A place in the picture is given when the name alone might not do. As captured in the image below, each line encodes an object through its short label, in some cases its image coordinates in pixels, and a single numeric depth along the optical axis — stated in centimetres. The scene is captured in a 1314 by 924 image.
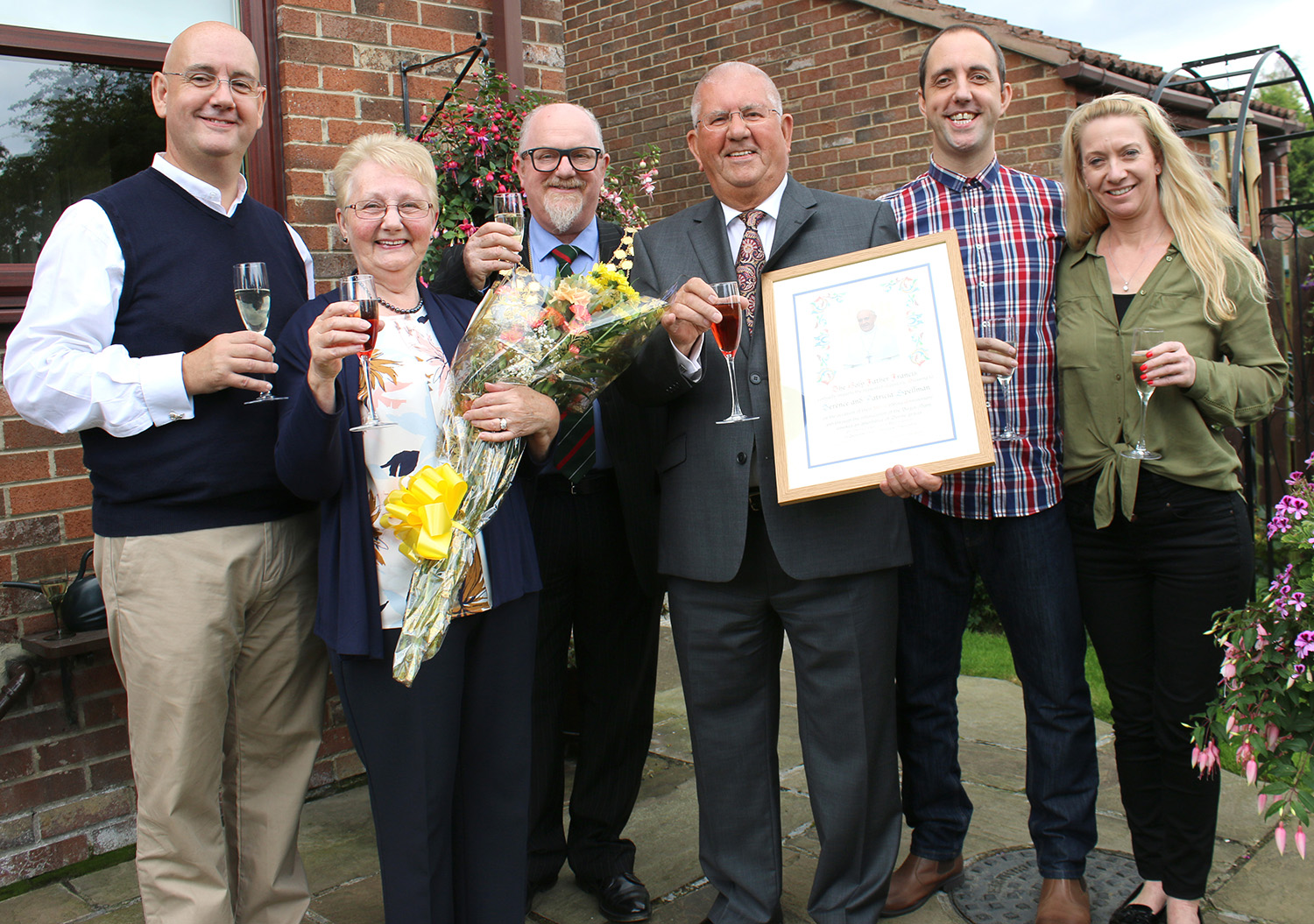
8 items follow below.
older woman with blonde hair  238
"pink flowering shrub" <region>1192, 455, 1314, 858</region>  233
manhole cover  306
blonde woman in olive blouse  270
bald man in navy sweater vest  244
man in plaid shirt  294
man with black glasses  307
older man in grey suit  277
